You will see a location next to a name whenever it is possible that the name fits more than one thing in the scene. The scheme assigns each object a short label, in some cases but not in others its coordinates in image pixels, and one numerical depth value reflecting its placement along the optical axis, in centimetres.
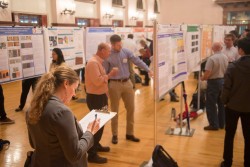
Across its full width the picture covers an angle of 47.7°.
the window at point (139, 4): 1689
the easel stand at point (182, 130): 459
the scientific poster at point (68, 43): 537
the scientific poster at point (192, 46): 443
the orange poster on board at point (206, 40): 587
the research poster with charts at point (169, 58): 291
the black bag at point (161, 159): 267
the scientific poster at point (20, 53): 442
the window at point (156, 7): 1874
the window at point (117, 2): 1443
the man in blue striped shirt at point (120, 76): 407
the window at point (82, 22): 1227
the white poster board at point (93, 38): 653
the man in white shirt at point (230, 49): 558
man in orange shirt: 355
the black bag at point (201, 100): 612
